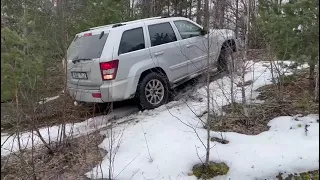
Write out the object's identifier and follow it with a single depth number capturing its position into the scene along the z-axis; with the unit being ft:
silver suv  19.44
